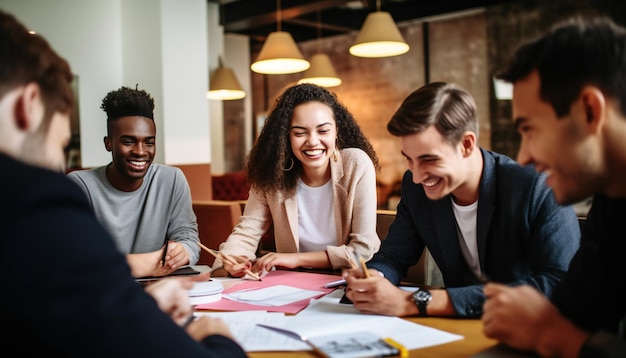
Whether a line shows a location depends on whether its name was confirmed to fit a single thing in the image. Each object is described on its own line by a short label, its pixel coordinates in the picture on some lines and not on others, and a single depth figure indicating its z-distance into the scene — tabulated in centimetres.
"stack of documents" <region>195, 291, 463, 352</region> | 121
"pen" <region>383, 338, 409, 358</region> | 112
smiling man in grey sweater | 228
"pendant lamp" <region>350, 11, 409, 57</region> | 448
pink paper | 151
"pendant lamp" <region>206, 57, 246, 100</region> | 705
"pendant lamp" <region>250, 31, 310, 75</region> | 482
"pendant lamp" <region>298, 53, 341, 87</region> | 643
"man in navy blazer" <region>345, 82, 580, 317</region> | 143
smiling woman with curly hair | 240
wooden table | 114
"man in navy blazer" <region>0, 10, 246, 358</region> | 71
